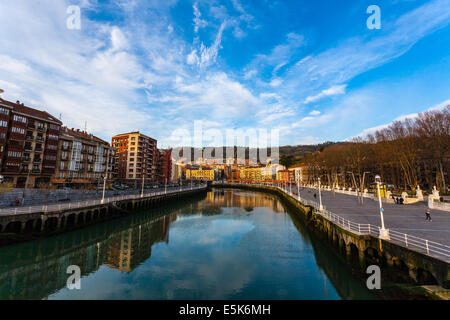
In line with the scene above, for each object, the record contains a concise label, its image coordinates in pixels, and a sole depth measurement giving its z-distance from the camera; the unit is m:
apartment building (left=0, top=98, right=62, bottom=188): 44.19
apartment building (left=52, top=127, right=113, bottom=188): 55.78
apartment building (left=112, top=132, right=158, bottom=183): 83.00
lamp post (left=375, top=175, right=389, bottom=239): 13.83
